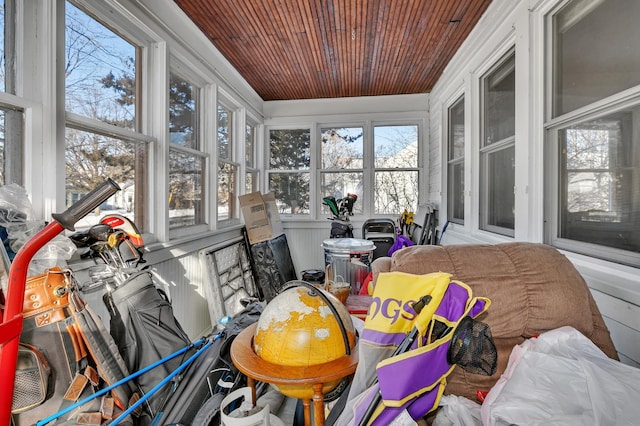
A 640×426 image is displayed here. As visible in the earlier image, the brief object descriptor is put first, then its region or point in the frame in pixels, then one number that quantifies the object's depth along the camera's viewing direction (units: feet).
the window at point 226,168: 11.61
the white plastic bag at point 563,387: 2.74
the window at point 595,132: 4.28
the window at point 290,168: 15.76
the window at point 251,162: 14.21
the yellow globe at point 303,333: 3.43
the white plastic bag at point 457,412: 3.26
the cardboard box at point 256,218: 12.05
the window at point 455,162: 11.19
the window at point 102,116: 5.57
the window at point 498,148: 7.68
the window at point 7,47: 4.52
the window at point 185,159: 8.49
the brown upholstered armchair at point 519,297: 3.72
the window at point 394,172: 15.19
